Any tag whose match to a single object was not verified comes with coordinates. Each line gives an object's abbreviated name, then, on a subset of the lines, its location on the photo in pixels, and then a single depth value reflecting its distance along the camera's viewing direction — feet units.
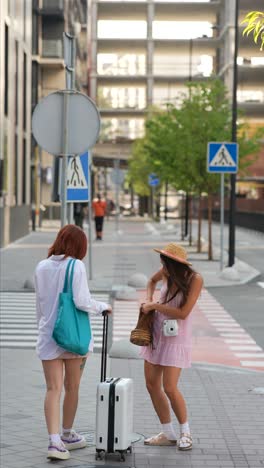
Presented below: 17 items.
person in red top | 151.74
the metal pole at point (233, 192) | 94.12
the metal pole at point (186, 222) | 157.65
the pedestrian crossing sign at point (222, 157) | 89.45
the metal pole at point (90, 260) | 76.23
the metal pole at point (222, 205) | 88.58
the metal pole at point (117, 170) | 170.60
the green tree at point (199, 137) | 116.16
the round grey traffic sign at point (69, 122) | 38.96
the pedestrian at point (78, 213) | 122.83
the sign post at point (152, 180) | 223.02
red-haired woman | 25.44
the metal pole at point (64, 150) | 38.25
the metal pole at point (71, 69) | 52.60
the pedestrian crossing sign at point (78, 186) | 63.52
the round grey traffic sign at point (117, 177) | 171.73
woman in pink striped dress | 26.12
